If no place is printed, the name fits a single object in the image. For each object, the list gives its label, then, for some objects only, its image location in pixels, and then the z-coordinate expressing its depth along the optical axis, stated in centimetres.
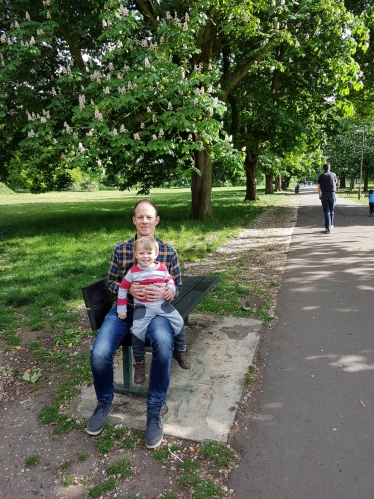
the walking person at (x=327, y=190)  1086
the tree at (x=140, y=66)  827
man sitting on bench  279
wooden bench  319
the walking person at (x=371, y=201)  1562
